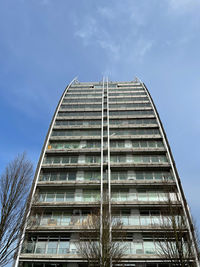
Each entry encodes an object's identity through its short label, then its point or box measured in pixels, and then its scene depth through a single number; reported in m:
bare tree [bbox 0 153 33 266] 11.45
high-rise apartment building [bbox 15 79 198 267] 16.80
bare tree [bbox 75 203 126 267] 13.58
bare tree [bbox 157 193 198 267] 11.76
